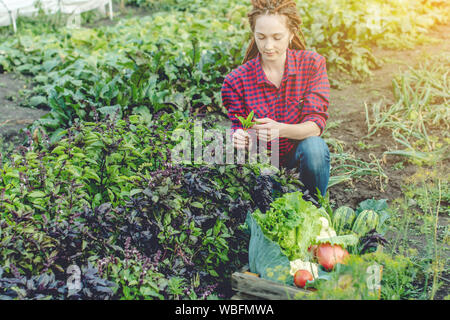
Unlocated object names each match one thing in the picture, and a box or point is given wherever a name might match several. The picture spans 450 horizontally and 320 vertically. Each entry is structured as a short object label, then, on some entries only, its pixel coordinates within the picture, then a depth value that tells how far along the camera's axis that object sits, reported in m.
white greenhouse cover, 7.88
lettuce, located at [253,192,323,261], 2.40
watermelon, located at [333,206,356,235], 2.75
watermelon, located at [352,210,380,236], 2.62
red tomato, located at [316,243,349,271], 2.35
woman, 2.74
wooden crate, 2.11
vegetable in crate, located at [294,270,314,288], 2.21
